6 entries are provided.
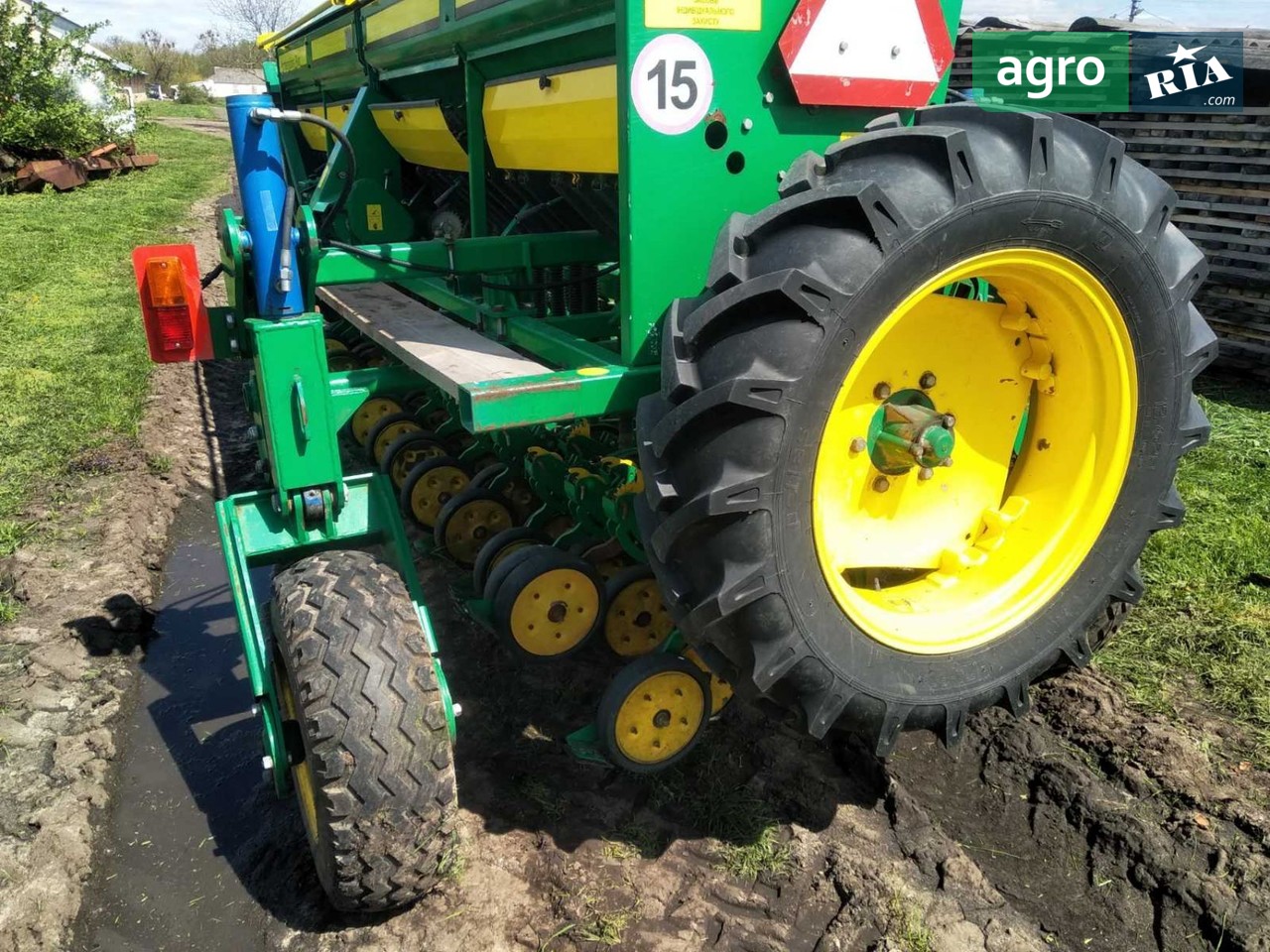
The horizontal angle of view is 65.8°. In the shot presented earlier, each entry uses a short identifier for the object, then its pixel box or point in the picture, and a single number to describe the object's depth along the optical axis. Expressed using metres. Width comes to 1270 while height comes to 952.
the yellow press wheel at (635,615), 3.26
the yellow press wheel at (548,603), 3.15
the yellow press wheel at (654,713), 2.70
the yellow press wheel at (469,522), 4.05
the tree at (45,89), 16.77
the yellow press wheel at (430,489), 4.39
